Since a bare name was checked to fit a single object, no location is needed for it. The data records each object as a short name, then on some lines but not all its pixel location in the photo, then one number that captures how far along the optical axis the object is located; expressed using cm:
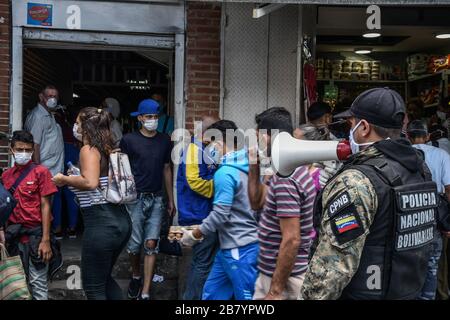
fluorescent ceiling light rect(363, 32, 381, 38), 910
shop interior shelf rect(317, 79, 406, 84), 1080
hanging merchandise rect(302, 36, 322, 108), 737
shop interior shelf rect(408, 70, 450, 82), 988
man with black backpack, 555
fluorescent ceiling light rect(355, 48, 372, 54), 1064
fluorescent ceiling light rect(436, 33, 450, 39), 906
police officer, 264
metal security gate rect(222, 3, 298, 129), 726
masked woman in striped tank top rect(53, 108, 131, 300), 493
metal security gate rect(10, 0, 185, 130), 699
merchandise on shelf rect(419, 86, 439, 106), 1027
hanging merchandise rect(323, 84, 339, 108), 1077
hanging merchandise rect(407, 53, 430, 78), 1052
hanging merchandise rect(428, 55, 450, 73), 991
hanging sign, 696
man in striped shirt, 375
